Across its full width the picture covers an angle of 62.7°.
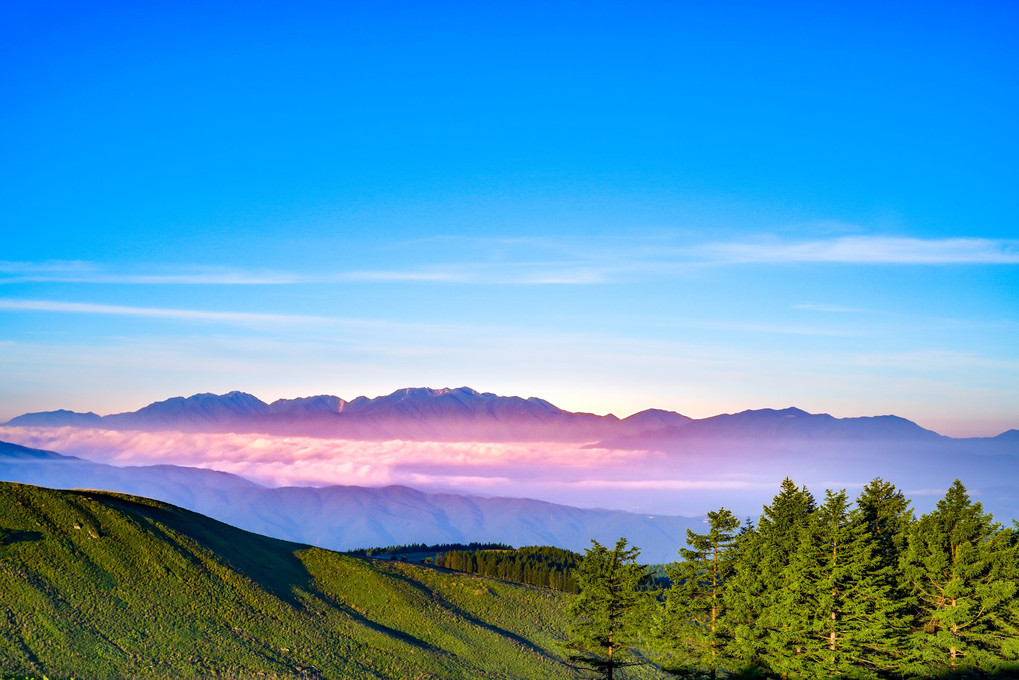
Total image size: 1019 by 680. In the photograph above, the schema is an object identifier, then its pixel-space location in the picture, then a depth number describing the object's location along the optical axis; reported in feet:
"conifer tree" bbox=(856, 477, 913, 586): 210.38
